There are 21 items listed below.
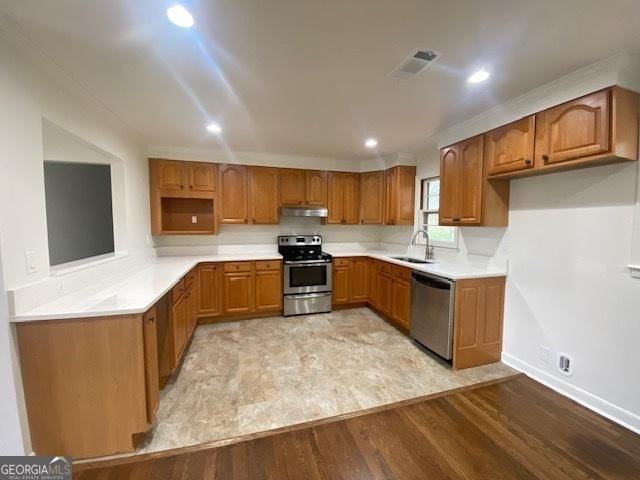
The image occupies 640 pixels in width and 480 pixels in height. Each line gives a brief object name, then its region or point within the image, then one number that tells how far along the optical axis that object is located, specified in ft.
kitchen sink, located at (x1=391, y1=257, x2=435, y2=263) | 12.75
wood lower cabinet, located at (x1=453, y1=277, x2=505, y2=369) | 8.85
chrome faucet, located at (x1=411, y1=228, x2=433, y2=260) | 12.91
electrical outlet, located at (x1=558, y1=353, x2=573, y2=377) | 7.53
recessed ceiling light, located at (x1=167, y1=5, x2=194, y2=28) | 4.45
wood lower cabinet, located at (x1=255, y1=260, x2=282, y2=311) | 13.42
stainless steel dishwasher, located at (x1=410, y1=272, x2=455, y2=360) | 8.93
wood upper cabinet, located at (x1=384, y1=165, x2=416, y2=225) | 14.15
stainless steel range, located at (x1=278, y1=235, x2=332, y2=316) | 13.66
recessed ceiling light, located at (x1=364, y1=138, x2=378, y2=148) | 11.89
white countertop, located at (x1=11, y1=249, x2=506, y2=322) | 5.30
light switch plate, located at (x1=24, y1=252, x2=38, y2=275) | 5.30
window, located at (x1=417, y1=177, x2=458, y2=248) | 12.30
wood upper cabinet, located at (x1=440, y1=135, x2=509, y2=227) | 9.06
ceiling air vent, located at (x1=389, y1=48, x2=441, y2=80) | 5.68
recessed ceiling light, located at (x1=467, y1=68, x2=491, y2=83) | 6.47
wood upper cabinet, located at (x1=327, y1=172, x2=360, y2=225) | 15.37
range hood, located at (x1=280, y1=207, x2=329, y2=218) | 14.52
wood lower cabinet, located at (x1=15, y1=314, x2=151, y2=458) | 5.21
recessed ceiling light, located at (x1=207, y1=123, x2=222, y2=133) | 10.02
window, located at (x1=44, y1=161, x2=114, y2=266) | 9.48
